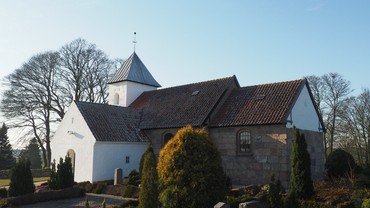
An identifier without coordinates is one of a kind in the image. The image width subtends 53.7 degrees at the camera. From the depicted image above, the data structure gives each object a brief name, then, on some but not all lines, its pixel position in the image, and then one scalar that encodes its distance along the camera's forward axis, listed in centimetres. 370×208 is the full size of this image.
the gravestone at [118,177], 1948
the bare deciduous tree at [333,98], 3341
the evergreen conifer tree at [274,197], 1251
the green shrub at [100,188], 1825
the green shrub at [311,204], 1233
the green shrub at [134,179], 1831
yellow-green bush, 1095
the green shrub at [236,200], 1268
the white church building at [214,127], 1864
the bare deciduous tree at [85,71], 3566
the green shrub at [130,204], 1346
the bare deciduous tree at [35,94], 3259
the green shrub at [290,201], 1256
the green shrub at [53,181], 1815
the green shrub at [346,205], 1216
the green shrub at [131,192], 1647
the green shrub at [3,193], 1750
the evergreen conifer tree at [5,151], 3703
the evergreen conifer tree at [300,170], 1355
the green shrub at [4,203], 1516
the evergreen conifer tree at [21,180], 1664
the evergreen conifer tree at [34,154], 4254
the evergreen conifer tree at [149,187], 1089
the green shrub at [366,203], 1106
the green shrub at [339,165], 1806
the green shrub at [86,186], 1888
